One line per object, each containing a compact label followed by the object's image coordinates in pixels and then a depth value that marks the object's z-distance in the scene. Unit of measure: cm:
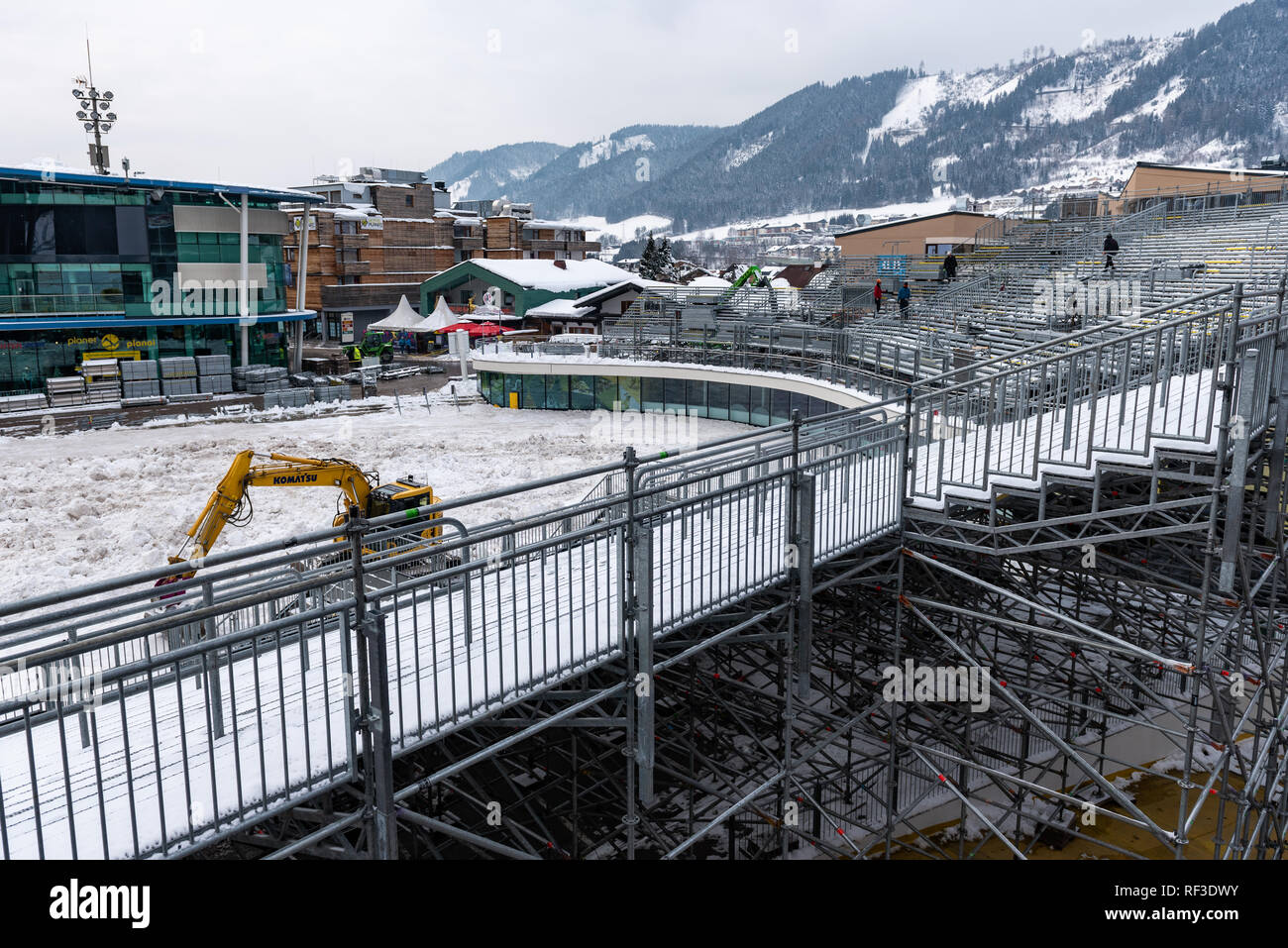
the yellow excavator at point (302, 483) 1623
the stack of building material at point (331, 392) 4155
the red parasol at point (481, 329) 4360
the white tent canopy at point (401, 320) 5131
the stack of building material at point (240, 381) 4372
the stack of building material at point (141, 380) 4009
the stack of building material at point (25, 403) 3703
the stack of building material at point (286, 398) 3959
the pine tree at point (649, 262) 9031
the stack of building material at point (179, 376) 4134
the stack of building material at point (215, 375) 4247
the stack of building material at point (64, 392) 3814
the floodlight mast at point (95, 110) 5031
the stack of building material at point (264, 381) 4328
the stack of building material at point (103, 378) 3897
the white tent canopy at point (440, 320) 4856
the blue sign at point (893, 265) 4103
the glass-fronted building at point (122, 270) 3938
